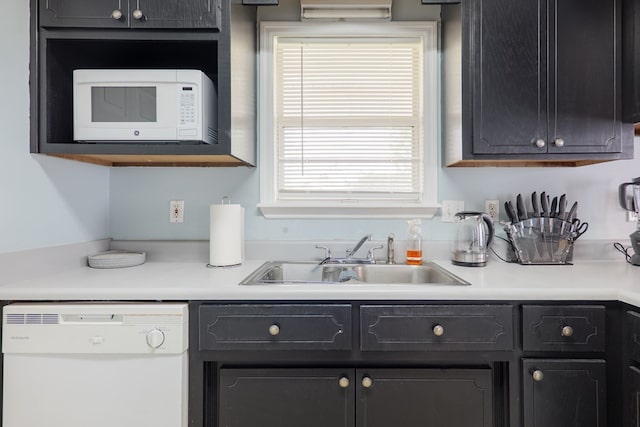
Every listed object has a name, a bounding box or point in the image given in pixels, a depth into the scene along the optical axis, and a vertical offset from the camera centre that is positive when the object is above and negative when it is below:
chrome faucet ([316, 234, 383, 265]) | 1.75 -0.23
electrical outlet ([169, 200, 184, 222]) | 1.83 +0.03
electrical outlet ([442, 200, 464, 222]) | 1.82 +0.04
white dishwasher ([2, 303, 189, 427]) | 1.11 -0.53
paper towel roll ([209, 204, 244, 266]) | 1.59 -0.09
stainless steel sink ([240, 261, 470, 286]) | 1.69 -0.30
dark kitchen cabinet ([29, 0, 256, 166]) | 1.34 +0.73
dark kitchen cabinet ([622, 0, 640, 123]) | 1.41 +0.67
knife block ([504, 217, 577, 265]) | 1.66 -0.13
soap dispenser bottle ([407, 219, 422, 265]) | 1.73 -0.16
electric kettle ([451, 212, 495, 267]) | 1.59 -0.12
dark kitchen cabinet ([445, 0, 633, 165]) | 1.46 +0.61
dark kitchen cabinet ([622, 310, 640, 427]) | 1.07 -0.52
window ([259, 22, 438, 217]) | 1.85 +0.52
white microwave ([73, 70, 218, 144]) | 1.35 +0.45
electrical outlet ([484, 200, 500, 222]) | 1.79 +0.03
